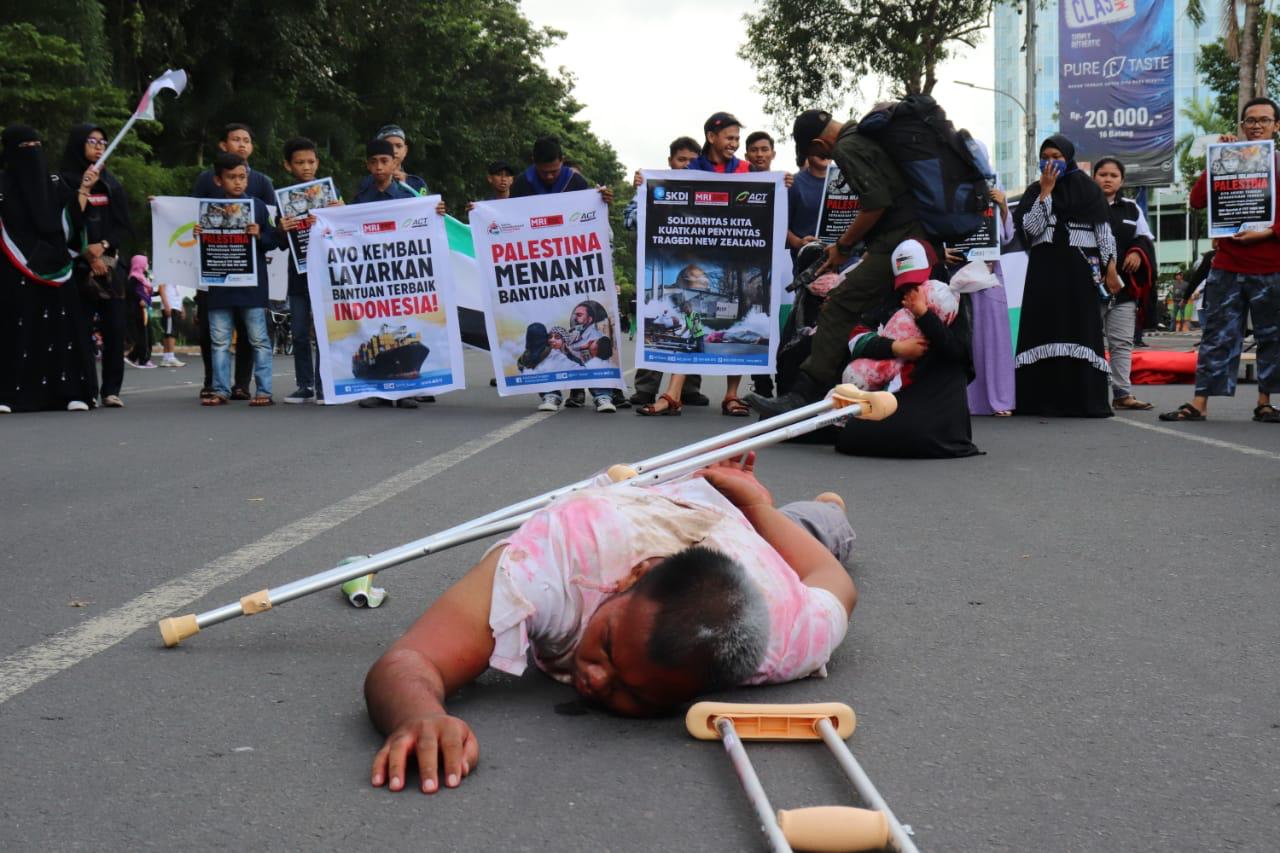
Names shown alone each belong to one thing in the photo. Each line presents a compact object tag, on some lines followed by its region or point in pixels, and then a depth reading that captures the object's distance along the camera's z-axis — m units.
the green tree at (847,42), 38.09
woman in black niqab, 11.14
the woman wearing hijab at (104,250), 11.38
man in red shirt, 9.51
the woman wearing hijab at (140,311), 19.94
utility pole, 35.00
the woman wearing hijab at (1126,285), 11.48
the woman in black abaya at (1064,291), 10.61
